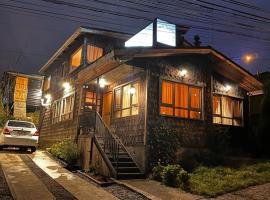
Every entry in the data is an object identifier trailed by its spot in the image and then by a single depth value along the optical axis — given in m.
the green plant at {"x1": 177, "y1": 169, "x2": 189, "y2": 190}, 7.92
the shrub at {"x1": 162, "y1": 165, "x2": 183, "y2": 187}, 8.22
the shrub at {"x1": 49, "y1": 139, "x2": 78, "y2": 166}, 11.49
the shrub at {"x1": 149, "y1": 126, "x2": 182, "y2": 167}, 10.41
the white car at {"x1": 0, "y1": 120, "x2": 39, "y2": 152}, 13.01
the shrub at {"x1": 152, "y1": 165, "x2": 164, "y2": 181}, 9.23
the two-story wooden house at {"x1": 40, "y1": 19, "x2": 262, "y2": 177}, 10.60
